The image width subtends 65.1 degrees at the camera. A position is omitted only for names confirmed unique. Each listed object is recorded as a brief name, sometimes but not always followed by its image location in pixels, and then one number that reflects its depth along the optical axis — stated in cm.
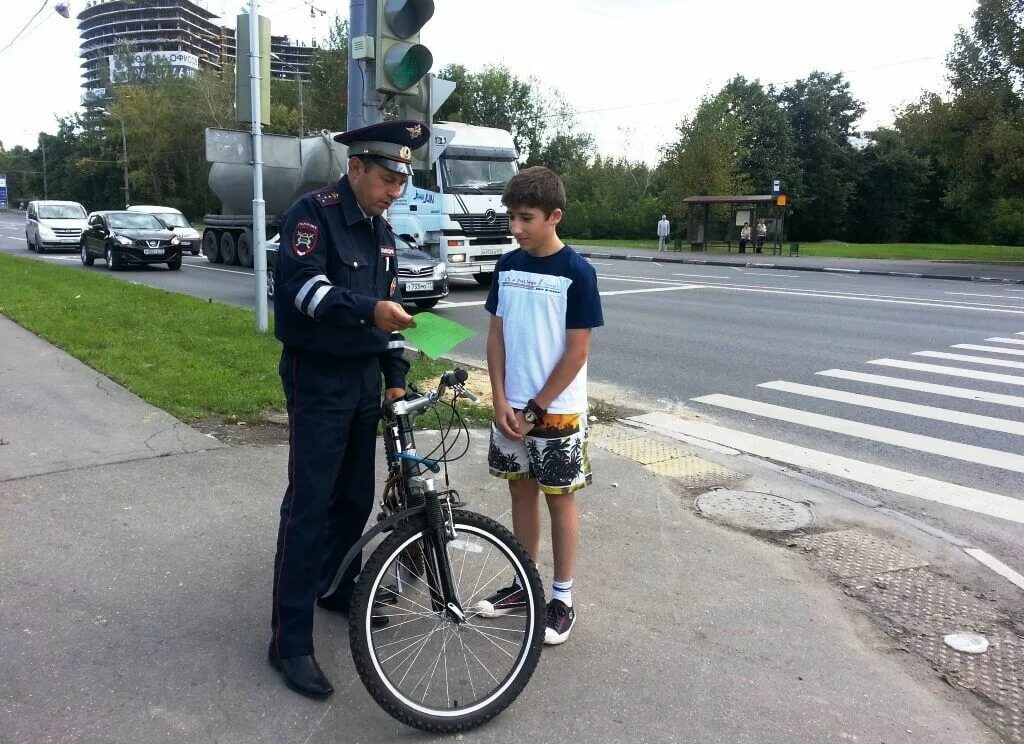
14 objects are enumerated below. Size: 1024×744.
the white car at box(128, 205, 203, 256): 2484
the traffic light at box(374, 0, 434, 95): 583
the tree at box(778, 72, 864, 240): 5366
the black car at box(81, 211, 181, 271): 2108
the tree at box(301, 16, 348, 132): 5322
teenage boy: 305
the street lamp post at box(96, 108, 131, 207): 6288
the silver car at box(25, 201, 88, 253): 2748
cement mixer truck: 1686
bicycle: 268
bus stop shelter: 3431
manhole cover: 471
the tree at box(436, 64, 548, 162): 6188
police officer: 281
